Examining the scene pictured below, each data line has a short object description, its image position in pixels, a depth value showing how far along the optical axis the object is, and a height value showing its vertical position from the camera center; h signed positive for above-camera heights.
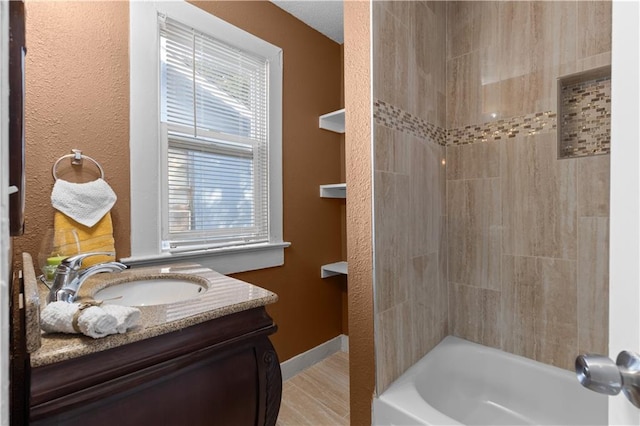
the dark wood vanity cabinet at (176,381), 0.66 -0.43
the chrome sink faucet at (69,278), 0.88 -0.20
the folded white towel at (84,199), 1.26 +0.04
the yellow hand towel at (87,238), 1.23 -0.12
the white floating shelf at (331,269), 2.35 -0.45
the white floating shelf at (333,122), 2.28 +0.67
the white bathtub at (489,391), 1.39 -0.87
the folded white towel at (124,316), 0.71 -0.24
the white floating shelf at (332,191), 2.33 +0.15
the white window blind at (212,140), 1.65 +0.40
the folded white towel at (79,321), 0.67 -0.24
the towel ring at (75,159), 1.29 +0.21
